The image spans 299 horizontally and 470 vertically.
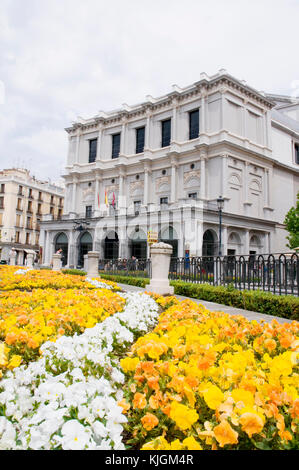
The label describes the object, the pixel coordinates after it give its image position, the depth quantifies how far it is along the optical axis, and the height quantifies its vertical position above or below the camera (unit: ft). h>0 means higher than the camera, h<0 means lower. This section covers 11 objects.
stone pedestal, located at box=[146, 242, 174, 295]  28.27 -0.02
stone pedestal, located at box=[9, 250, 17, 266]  101.94 +1.76
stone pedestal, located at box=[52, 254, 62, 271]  68.95 +0.58
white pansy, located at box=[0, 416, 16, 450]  4.20 -2.43
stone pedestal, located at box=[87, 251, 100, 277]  47.01 +0.25
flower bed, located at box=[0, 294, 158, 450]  4.18 -2.25
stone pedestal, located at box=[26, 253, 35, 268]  75.10 +0.93
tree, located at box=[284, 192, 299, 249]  80.66 +12.59
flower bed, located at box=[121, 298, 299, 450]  4.37 -2.12
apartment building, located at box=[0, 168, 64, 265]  159.94 +29.94
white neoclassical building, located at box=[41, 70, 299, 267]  88.38 +32.14
